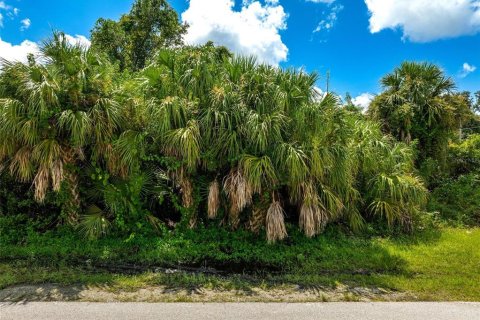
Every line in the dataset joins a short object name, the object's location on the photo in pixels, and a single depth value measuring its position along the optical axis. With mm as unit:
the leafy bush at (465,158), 11836
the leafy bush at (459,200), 9008
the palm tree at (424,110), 10461
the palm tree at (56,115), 5684
